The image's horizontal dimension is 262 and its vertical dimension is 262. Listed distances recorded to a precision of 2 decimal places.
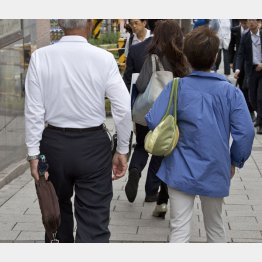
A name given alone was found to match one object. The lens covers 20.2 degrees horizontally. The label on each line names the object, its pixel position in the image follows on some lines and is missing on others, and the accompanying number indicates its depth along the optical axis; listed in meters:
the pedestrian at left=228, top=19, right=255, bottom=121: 12.38
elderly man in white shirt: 4.34
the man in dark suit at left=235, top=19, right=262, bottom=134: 11.23
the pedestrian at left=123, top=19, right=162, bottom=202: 6.47
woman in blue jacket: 4.47
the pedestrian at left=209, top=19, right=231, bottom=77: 17.03
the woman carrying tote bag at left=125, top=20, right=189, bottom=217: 6.04
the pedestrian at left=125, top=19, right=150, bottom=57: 7.59
